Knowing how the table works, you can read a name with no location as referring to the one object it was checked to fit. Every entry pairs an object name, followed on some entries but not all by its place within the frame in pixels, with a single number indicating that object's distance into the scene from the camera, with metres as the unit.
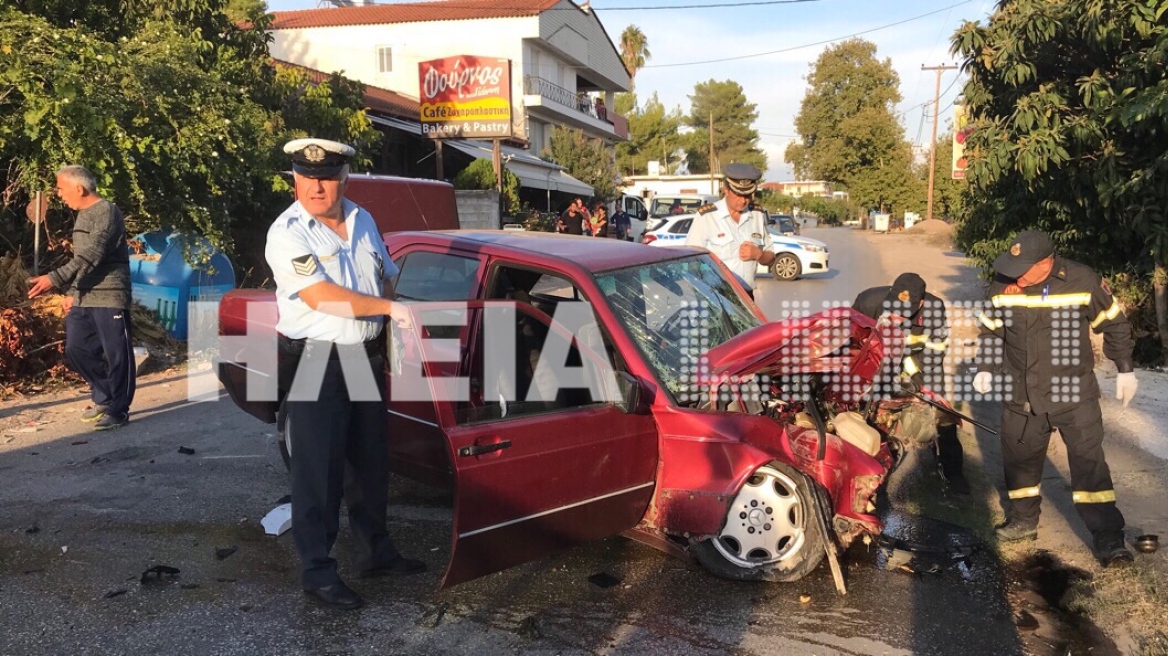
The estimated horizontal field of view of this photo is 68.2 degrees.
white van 29.69
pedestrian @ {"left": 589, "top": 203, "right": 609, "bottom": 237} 21.25
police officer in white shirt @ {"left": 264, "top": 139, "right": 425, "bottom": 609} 3.42
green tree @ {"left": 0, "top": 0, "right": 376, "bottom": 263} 8.16
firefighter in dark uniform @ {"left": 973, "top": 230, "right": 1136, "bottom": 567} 4.18
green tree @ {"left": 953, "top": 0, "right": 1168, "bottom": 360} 7.01
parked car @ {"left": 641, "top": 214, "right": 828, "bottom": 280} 18.02
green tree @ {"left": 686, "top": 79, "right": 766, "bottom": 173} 93.69
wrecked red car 3.44
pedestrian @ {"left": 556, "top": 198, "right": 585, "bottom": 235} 20.30
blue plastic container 9.33
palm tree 69.94
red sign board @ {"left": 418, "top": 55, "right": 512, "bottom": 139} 21.50
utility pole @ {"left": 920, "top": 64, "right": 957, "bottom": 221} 49.78
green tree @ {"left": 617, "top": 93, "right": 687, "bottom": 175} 76.12
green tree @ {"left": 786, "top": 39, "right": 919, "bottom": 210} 53.59
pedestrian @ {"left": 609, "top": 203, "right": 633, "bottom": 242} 25.42
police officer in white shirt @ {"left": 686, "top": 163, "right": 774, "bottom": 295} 5.76
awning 25.48
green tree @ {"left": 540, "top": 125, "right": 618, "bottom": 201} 35.03
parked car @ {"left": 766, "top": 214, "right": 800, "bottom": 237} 26.12
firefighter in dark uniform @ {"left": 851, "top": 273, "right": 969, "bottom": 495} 5.21
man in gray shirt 6.01
